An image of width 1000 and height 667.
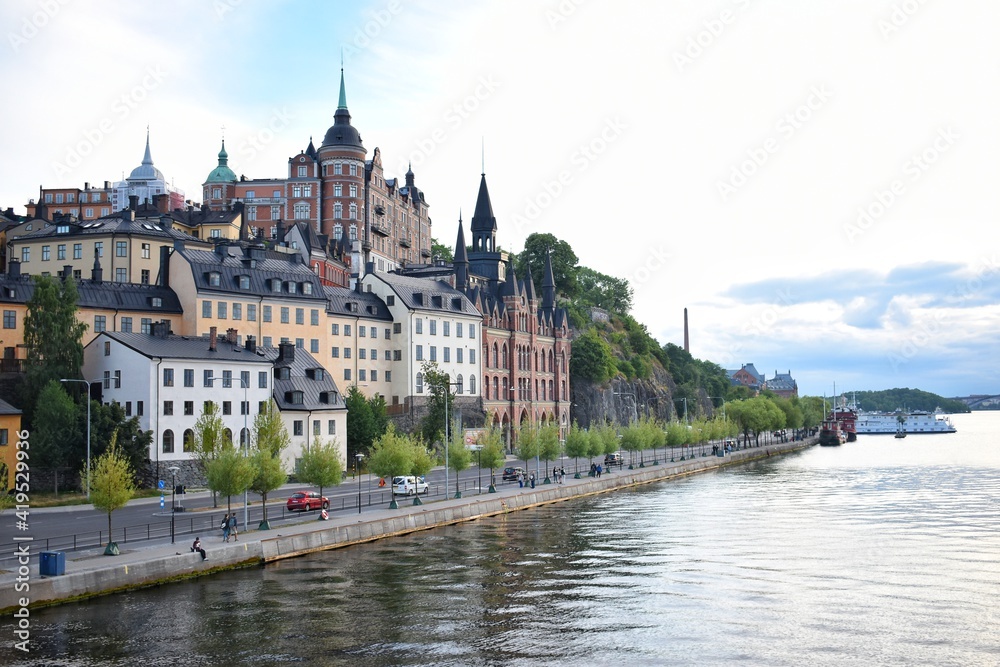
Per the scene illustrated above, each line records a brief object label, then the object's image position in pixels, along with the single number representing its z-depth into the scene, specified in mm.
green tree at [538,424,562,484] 95062
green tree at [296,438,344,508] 61812
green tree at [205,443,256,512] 54812
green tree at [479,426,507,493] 81562
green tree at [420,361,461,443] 102562
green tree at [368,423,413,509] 69125
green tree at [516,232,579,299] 168000
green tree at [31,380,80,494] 69312
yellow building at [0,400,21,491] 68375
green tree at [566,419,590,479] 103625
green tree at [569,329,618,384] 150625
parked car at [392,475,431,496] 70812
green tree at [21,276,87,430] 75062
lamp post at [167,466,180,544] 74662
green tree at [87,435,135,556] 47188
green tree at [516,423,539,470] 92950
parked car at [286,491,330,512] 62125
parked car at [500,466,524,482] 87438
